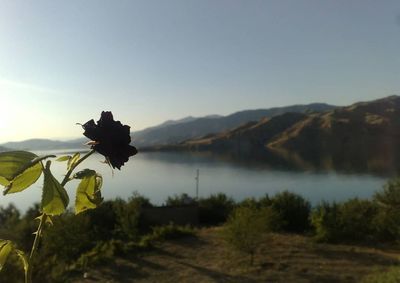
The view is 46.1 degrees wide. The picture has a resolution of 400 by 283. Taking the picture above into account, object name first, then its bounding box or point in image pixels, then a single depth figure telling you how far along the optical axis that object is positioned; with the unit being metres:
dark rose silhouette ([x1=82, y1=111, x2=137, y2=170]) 0.48
